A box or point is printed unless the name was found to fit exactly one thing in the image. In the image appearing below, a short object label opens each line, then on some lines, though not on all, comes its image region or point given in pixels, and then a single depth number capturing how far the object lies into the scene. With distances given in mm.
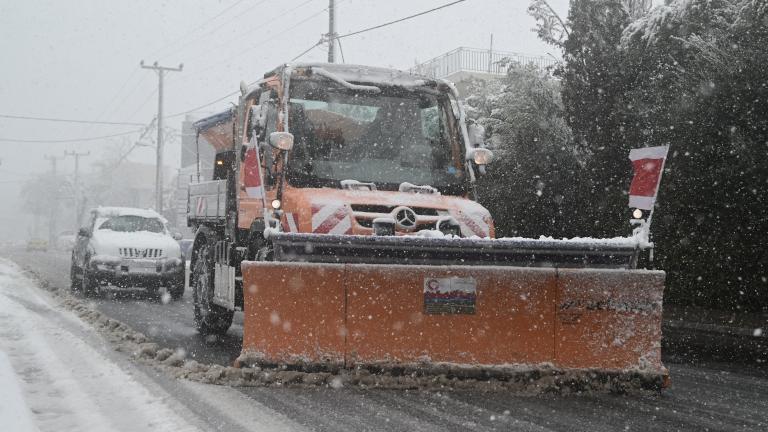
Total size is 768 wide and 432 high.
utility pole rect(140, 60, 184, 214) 41438
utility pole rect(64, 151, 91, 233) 77456
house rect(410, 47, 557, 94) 28656
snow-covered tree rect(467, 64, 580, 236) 15648
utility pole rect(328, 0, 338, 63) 26084
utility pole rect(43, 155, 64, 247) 84475
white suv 15672
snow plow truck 6215
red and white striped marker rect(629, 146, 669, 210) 7200
